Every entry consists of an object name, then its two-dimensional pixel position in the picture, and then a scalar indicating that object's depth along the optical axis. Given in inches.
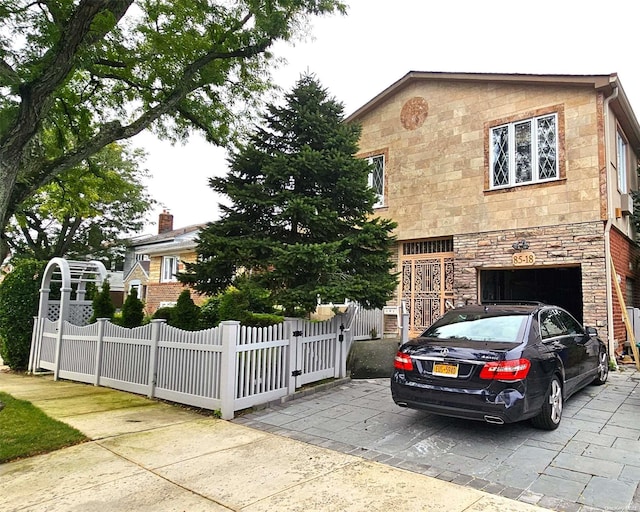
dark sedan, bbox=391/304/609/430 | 185.8
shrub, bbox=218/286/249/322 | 277.6
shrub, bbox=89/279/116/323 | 404.2
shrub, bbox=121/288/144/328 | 382.9
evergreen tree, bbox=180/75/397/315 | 288.5
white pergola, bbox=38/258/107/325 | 412.8
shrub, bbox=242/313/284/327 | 279.2
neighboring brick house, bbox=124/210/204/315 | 936.3
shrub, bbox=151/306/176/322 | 354.3
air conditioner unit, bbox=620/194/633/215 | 428.6
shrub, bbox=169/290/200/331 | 325.7
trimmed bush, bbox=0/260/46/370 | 428.8
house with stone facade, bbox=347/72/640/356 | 392.8
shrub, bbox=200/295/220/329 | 342.0
